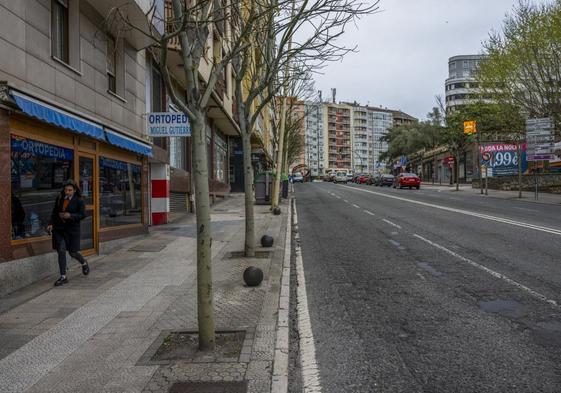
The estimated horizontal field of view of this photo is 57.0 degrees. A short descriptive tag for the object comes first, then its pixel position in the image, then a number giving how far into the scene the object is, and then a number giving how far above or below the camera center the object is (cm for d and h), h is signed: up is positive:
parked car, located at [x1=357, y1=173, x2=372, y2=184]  7132 +90
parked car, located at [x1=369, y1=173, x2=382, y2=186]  6018 +57
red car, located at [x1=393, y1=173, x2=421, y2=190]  4716 +32
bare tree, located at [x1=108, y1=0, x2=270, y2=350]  477 +31
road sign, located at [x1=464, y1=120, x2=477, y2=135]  3962 +436
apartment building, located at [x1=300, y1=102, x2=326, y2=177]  15525 +1130
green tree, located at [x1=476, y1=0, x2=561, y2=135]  2464 +597
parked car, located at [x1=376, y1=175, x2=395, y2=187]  5628 +49
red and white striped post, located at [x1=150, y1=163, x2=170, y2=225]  1631 -23
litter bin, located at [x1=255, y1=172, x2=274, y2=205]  2639 -11
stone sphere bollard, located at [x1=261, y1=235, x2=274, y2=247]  1144 -122
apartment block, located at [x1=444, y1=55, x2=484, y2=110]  11088 +2418
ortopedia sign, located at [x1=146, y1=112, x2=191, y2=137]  1087 +135
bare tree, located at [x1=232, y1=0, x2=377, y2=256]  792 +240
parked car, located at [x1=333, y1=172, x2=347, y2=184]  8169 +111
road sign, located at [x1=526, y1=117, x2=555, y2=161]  2623 +232
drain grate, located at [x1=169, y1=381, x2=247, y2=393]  387 -152
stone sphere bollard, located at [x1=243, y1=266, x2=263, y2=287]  738 -130
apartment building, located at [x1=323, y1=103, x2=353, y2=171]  16150 +1562
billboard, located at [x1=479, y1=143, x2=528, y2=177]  4656 +221
